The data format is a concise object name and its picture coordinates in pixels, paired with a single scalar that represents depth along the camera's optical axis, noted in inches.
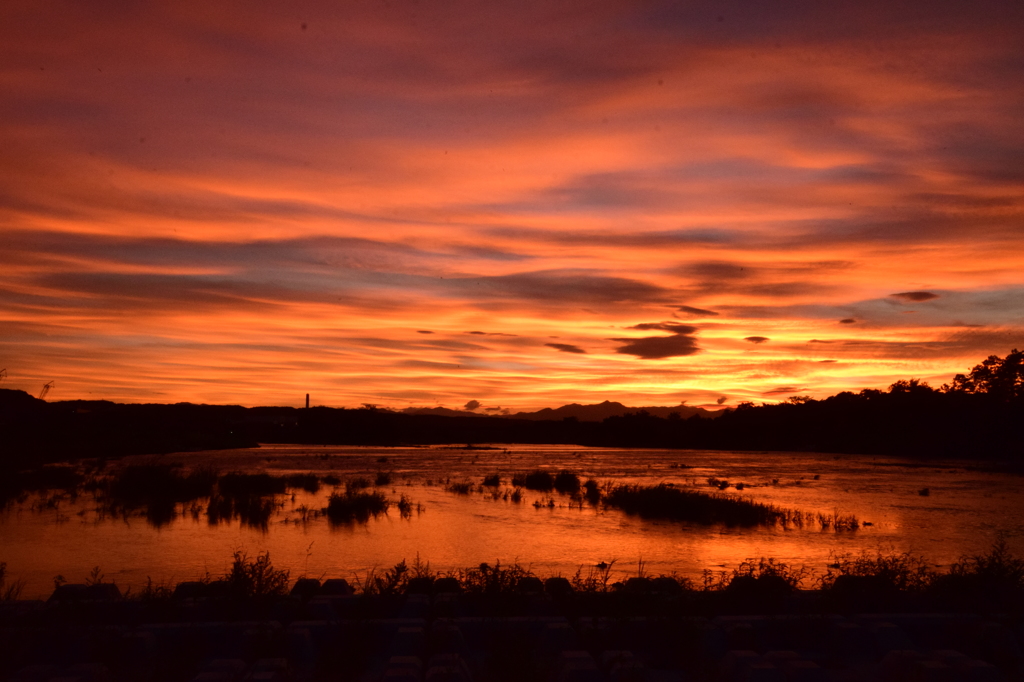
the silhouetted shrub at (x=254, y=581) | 397.1
